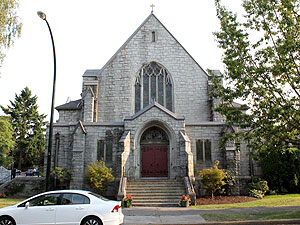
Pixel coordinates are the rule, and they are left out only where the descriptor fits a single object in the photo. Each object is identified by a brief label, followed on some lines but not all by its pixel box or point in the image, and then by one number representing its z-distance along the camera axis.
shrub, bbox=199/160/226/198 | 16.45
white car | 8.37
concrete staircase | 14.96
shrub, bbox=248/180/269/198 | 17.30
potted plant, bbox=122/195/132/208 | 14.21
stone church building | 18.34
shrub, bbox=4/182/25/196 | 19.39
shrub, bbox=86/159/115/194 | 17.09
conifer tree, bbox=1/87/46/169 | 47.62
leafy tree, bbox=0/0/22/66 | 17.34
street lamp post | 11.33
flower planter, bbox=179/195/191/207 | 14.38
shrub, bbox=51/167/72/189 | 18.34
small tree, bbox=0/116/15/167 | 32.22
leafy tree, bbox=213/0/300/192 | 11.55
